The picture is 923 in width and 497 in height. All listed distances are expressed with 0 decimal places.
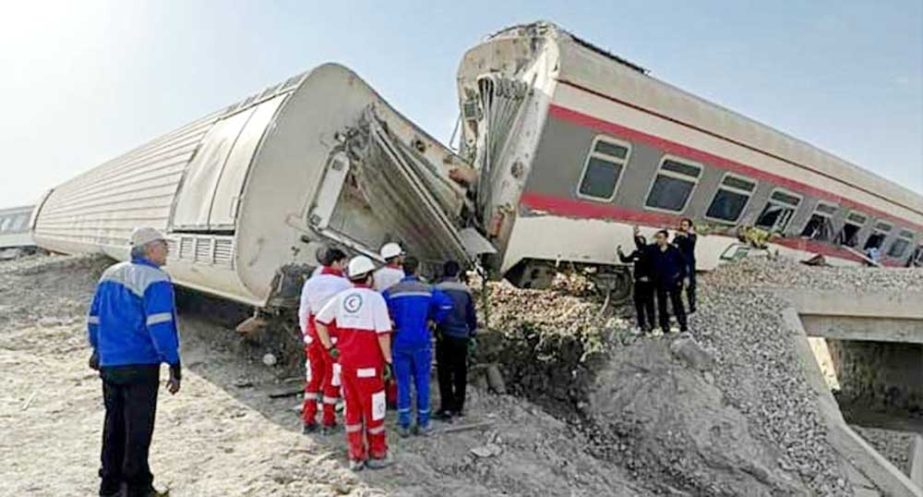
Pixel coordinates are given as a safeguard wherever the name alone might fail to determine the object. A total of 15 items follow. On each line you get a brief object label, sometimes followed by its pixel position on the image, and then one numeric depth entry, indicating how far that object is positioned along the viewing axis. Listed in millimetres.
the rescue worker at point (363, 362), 4625
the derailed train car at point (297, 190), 5879
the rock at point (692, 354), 7508
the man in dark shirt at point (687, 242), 8219
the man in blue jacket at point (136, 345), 3961
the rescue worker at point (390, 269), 5746
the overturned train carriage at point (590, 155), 7520
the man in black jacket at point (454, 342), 5773
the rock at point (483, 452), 5289
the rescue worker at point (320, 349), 5344
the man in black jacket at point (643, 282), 7789
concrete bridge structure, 7246
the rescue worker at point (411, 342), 5312
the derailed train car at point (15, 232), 19484
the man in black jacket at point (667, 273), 7691
